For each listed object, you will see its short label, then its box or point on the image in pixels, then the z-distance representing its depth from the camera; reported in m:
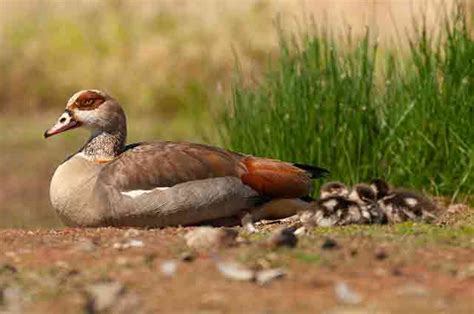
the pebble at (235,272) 13.09
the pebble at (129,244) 15.40
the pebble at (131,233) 16.72
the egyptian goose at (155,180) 19.06
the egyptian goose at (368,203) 18.55
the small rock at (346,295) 12.26
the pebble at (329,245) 14.38
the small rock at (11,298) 12.48
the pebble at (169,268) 13.40
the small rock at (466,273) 13.40
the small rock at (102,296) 12.12
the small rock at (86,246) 15.28
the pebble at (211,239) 14.70
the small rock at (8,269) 14.25
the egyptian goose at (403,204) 18.75
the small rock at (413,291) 12.52
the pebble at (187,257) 14.01
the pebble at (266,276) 13.00
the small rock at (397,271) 13.38
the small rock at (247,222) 18.47
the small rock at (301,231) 16.98
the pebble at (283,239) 14.23
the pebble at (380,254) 14.00
